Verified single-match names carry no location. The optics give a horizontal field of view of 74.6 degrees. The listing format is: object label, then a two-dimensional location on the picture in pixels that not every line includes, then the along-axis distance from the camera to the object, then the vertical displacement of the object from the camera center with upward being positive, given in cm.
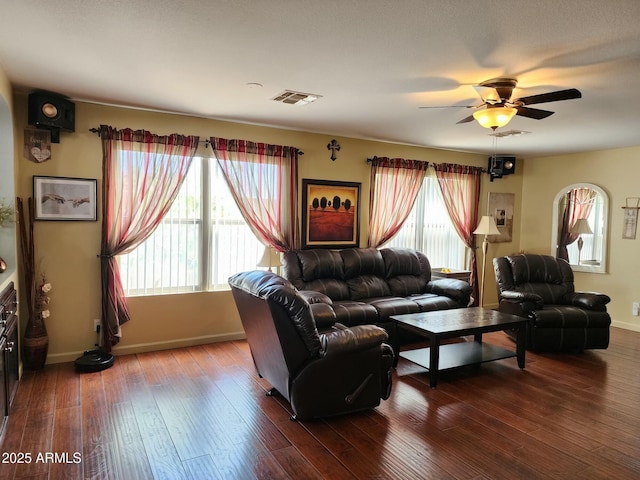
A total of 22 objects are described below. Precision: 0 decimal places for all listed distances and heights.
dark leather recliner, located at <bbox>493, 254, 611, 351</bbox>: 455 -102
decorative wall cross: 539 +86
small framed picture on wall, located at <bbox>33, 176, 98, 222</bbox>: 383 +8
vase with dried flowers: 371 -87
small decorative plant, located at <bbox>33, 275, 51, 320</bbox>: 373 -84
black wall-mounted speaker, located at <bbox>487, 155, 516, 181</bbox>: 663 +85
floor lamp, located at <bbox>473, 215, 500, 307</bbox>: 593 -12
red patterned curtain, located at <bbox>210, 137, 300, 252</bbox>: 471 +32
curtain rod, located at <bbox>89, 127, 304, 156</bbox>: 403 +75
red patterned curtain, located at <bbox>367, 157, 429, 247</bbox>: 572 +31
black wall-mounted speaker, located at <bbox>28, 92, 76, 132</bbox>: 363 +84
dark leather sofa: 451 -82
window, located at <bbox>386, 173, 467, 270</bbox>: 621 -24
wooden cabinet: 264 -98
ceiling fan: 313 +86
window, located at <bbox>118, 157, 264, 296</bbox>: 442 -38
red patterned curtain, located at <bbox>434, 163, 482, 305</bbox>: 634 +30
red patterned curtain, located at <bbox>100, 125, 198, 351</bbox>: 409 +16
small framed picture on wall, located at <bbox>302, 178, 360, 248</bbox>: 525 +1
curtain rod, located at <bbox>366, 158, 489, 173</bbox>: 565 +77
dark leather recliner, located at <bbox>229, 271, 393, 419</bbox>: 271 -96
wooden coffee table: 359 -102
